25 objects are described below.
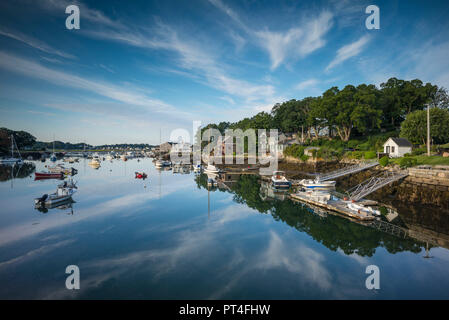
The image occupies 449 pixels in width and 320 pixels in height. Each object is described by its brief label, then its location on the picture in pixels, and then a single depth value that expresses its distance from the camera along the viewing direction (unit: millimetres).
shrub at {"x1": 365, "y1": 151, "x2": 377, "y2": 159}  36656
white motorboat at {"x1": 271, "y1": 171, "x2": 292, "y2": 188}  34906
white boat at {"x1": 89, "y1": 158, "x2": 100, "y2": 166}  76375
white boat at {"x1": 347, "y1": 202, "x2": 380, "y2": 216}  20172
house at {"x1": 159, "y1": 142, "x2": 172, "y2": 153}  159500
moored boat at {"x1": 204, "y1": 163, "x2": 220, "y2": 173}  51338
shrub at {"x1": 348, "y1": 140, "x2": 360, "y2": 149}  48531
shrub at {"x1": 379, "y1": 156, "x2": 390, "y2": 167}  30891
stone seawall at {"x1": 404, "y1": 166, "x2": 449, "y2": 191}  21766
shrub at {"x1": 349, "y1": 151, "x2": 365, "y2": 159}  39522
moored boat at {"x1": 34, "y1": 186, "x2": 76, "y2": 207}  24500
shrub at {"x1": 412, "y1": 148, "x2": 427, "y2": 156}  31688
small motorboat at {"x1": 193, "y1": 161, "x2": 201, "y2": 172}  62797
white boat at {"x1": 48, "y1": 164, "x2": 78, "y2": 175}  51016
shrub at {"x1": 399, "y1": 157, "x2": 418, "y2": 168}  26625
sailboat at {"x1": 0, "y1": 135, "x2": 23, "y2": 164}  79488
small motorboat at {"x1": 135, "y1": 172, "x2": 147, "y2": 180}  48284
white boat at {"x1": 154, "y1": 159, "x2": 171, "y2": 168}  71000
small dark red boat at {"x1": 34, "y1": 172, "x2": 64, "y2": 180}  47719
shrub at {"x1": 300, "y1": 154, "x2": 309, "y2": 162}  52650
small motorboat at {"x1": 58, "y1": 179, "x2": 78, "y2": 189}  28236
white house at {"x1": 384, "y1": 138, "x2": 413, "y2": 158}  35219
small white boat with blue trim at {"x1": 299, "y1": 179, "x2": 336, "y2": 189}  30312
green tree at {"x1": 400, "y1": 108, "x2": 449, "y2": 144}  37281
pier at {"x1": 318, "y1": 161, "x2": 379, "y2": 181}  32312
